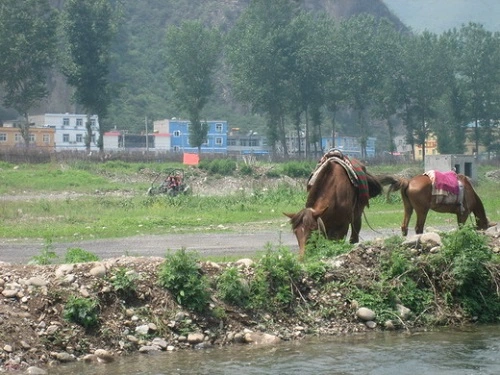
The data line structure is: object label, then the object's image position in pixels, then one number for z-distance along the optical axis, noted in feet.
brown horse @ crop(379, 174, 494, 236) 74.13
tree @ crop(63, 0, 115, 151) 270.26
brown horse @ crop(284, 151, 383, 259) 59.93
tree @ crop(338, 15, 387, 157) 326.24
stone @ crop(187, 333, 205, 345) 46.47
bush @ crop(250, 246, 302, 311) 49.67
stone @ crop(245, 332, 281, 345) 47.19
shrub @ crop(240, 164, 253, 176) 221.25
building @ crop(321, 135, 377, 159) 456.04
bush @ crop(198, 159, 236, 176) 220.64
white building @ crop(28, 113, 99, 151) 397.39
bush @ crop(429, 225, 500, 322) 52.65
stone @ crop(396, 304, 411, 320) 51.26
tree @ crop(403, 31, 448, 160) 334.65
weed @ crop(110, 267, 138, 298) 47.19
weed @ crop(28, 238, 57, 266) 54.19
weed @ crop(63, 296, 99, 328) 45.17
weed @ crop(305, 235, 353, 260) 54.75
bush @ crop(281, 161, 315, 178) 220.02
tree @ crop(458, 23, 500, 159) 330.13
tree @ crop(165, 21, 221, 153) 326.65
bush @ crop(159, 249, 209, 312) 47.78
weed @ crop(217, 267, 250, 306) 48.85
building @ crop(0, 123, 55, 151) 364.17
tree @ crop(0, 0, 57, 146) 268.41
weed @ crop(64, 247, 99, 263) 54.34
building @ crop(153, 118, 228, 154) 422.00
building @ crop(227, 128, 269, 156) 441.68
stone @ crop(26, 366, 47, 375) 41.22
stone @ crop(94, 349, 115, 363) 43.83
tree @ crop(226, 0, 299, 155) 315.99
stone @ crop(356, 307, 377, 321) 50.62
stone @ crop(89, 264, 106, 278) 47.78
